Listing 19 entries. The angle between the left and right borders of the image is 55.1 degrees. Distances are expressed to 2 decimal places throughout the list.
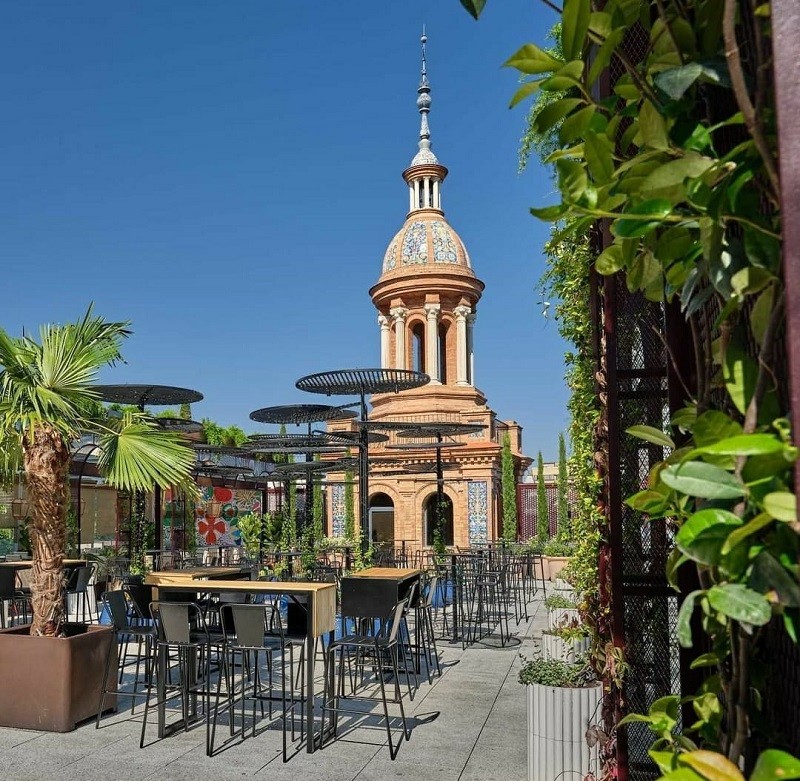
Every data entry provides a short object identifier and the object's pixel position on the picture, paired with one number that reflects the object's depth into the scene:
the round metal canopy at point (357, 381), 10.63
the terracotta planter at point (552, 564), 17.05
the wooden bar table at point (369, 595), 6.52
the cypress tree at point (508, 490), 24.11
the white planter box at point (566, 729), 4.24
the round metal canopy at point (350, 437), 12.05
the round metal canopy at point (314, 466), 14.95
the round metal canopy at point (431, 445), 16.00
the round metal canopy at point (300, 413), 12.49
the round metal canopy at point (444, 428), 13.62
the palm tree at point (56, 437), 6.14
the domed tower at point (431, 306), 26.98
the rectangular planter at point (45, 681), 5.82
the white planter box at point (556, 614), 8.33
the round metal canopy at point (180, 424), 13.23
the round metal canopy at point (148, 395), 12.15
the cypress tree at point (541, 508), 24.58
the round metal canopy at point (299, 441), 13.49
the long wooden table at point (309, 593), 5.40
